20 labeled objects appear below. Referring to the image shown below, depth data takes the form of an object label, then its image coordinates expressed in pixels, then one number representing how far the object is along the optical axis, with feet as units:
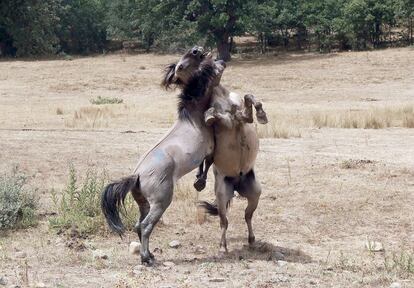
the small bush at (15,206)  54.70
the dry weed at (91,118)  120.06
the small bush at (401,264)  43.14
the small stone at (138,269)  43.03
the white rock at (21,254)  47.98
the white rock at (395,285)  39.93
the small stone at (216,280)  41.52
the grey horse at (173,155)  45.27
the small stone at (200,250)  50.29
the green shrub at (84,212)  53.98
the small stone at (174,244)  51.60
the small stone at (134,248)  49.01
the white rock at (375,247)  50.65
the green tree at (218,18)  257.34
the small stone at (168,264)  45.57
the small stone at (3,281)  39.81
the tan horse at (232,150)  48.06
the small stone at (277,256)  48.62
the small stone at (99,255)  47.35
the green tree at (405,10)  270.26
